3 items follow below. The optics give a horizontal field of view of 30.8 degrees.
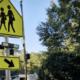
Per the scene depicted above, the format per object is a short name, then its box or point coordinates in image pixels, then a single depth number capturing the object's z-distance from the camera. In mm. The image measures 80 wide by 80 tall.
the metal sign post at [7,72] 5571
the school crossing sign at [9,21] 5508
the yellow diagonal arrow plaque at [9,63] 4973
